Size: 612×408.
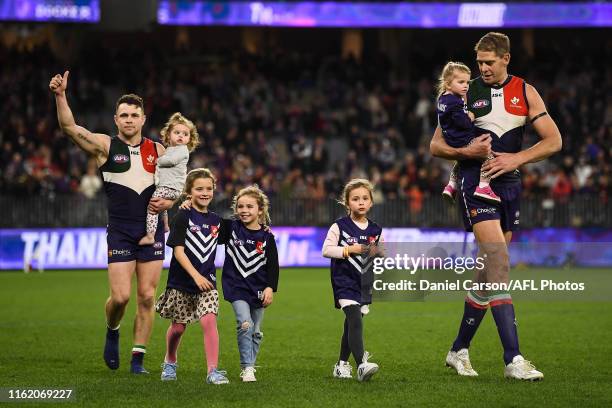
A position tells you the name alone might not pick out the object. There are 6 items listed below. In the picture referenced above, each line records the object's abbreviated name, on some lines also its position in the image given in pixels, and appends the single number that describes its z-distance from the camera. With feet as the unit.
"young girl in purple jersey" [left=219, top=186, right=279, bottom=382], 54.65
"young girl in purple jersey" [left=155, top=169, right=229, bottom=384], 54.19
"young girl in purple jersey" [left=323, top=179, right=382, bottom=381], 53.67
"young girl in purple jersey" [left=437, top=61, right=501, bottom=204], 53.26
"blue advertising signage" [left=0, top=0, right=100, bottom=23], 194.70
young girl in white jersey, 57.62
